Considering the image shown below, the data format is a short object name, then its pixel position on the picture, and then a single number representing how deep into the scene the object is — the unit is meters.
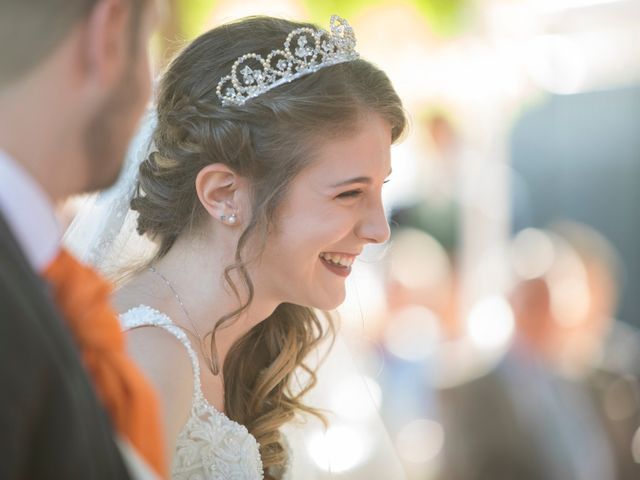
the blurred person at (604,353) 4.14
